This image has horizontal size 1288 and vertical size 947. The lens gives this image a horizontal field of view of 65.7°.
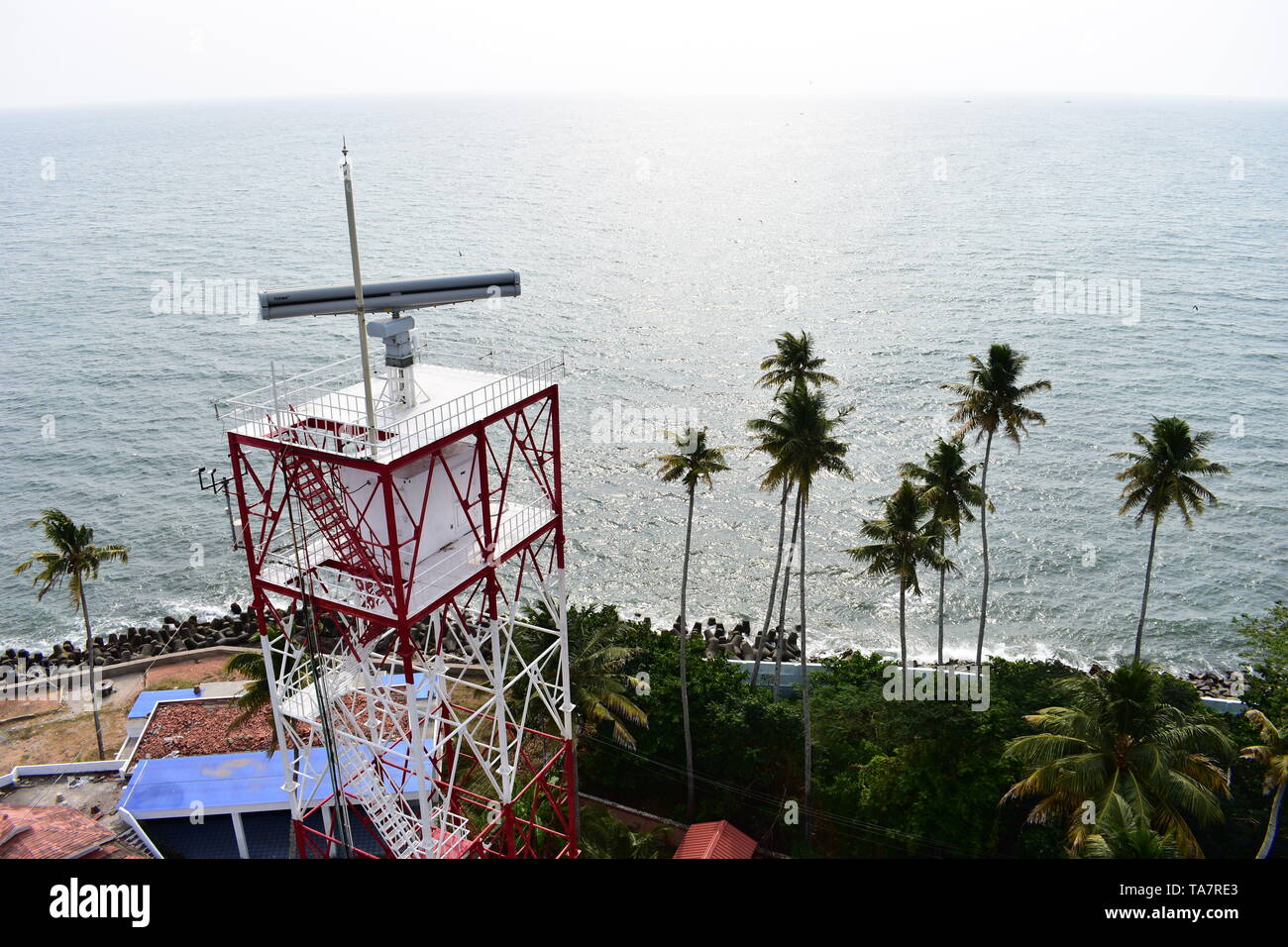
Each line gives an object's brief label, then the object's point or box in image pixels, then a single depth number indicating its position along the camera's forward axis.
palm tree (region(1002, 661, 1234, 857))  31.41
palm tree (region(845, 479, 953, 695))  43.44
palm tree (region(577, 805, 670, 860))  37.75
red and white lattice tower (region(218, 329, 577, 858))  28.84
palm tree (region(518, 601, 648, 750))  41.59
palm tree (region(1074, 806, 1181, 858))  25.03
